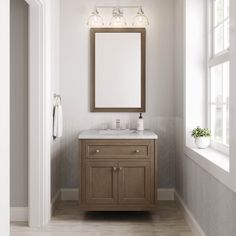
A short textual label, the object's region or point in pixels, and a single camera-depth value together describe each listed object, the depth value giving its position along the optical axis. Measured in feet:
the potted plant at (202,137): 10.54
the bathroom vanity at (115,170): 11.62
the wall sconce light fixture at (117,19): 13.65
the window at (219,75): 9.66
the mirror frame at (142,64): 13.71
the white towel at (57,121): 12.28
